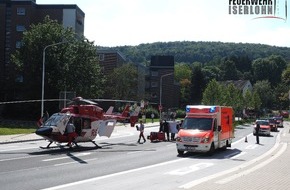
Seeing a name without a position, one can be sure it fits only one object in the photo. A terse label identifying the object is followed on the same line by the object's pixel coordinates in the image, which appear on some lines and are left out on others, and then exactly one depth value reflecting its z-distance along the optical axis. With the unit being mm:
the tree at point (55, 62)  54594
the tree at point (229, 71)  176000
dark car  68600
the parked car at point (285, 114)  113500
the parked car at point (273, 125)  57688
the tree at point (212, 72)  160625
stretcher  34281
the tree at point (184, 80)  127688
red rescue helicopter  24984
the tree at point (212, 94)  77344
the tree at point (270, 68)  172625
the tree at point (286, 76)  114419
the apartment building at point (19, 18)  68000
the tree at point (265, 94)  134750
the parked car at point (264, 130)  46372
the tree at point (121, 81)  73438
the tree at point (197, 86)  125875
